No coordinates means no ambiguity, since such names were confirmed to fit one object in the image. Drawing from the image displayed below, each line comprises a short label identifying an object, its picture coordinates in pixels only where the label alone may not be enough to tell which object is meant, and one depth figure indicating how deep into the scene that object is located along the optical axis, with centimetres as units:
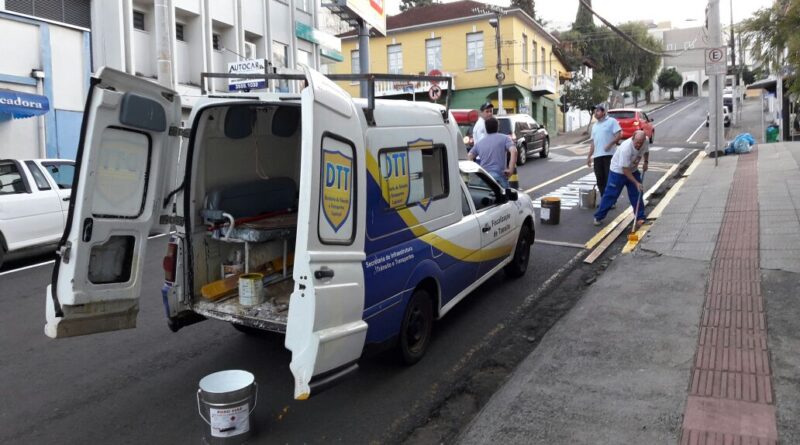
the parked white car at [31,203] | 888
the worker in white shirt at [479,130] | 1171
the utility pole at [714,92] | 1753
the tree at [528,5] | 5009
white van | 379
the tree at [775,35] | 782
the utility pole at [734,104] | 3919
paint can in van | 495
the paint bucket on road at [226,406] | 377
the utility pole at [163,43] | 1115
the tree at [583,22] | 5578
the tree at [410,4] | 5978
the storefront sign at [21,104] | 1384
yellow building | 3753
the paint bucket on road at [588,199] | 1209
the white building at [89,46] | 1530
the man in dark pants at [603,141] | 1071
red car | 2489
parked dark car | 2041
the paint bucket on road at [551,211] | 1075
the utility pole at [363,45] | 1666
